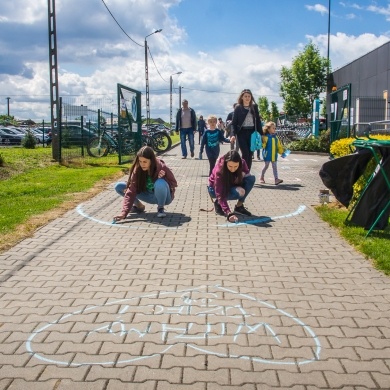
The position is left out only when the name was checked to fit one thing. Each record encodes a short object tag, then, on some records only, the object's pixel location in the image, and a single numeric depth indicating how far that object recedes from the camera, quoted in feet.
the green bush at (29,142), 93.45
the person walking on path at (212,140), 37.73
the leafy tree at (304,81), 140.46
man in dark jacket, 58.29
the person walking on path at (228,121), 53.73
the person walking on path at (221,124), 91.62
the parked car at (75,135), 57.88
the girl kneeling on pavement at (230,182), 24.62
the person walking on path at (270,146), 38.09
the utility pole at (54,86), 53.26
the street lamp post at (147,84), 117.29
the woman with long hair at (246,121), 36.14
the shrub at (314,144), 73.10
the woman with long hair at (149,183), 24.52
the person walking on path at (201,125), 84.89
